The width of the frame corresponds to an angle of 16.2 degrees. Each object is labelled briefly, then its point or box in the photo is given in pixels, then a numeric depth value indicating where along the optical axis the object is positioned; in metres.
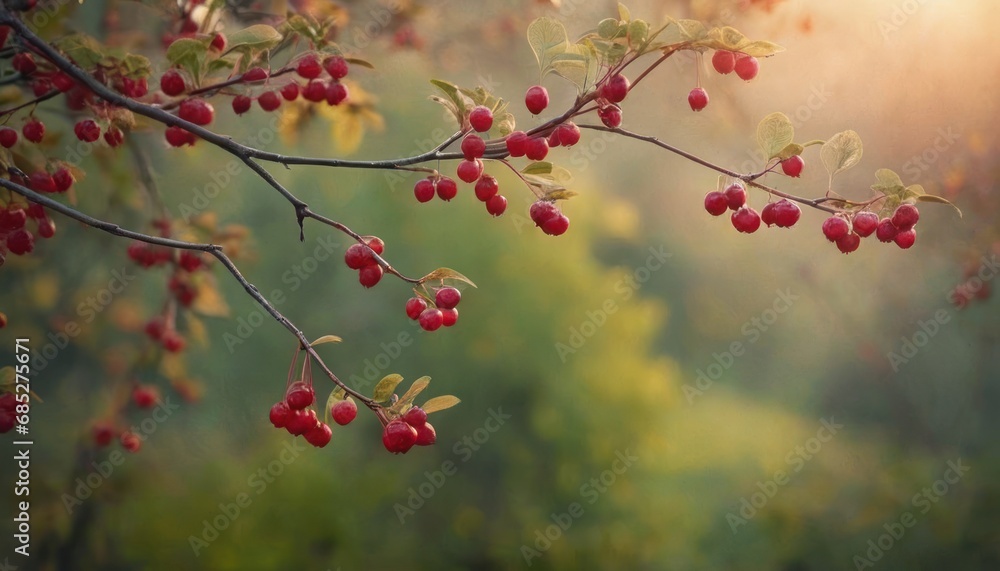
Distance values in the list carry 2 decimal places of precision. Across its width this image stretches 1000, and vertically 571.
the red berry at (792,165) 1.30
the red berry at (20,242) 1.37
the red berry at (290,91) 1.42
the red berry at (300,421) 1.30
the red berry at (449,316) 1.31
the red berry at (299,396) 1.29
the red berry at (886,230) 1.30
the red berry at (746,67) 1.32
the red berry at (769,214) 1.31
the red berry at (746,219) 1.32
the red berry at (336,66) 1.40
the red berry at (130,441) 1.64
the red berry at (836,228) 1.30
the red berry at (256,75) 1.38
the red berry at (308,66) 1.40
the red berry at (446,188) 1.33
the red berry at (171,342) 1.75
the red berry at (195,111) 1.37
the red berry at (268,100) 1.43
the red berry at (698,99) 1.34
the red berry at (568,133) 1.29
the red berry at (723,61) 1.32
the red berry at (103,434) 1.83
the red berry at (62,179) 1.37
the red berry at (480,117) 1.29
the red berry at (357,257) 1.31
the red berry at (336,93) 1.41
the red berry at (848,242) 1.30
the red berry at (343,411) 1.28
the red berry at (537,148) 1.29
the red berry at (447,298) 1.31
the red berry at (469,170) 1.31
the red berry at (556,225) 1.31
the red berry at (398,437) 1.27
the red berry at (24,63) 1.37
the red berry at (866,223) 1.30
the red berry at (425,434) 1.29
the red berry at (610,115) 1.29
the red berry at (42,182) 1.37
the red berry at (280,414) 1.29
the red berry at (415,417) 1.28
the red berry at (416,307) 1.32
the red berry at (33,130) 1.39
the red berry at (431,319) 1.30
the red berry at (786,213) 1.31
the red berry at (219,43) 1.42
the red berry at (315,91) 1.41
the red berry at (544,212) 1.31
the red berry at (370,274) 1.31
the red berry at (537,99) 1.31
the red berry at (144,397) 1.89
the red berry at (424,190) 1.34
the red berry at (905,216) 1.29
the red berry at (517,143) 1.29
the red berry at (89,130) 1.35
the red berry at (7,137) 1.37
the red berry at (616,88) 1.28
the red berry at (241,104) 1.40
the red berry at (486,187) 1.32
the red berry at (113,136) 1.36
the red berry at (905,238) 1.30
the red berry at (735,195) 1.31
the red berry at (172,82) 1.36
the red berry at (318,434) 1.30
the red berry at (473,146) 1.29
